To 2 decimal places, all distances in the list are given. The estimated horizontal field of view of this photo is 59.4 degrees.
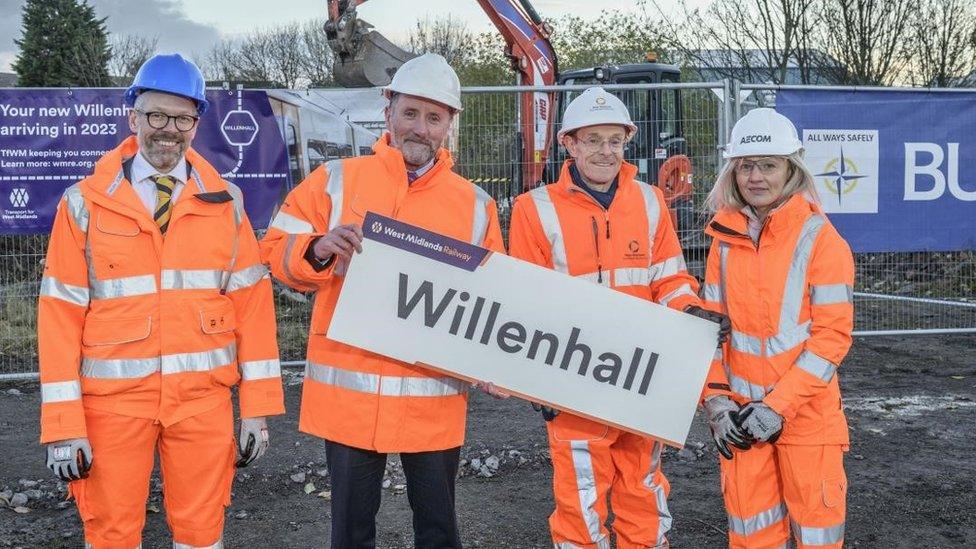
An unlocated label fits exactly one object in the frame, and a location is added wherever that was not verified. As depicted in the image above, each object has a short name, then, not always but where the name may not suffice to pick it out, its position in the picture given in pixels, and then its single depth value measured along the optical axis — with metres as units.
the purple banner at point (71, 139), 7.28
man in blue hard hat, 3.01
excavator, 8.28
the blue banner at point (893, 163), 7.80
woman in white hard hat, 3.21
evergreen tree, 37.09
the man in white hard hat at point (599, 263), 3.56
